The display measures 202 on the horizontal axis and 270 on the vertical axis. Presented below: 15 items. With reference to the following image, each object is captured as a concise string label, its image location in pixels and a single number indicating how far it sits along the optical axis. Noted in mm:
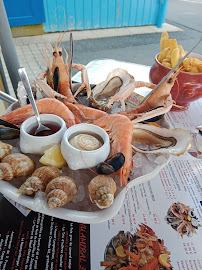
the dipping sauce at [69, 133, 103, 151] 531
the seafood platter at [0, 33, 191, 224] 463
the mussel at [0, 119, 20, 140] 587
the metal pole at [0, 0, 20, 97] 891
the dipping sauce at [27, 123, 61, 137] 600
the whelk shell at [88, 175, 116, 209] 442
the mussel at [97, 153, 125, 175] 490
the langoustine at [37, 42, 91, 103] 840
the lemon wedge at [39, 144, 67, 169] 529
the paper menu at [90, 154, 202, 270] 527
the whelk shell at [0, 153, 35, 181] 486
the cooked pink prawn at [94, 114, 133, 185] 538
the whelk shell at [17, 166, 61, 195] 469
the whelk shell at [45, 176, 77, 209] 438
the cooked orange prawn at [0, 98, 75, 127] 669
